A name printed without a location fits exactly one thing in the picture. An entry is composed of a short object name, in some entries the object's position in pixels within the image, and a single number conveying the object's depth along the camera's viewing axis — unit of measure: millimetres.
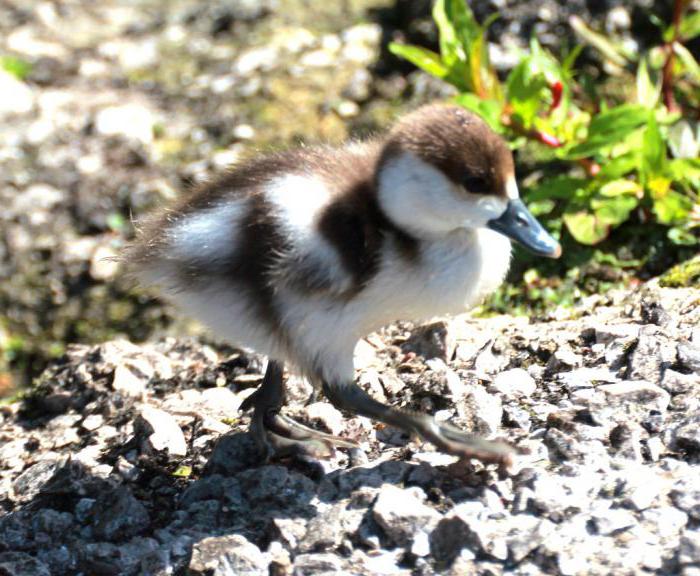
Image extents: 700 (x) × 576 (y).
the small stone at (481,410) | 6596
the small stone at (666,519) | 5559
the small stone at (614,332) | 7191
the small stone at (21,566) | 6191
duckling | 6109
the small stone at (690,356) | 6770
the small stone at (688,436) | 6156
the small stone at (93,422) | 7770
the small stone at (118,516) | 6410
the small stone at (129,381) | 7922
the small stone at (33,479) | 7016
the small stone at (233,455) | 6777
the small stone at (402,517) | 5789
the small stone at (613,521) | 5617
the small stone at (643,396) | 6449
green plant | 8727
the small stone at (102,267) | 10492
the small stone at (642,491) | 5742
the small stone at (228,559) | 5809
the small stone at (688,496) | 5652
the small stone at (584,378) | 6828
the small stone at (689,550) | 5285
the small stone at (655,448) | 6168
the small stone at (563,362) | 7090
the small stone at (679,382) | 6590
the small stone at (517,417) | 6621
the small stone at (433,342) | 7613
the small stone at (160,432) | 7055
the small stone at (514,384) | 6930
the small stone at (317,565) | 5695
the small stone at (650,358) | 6750
